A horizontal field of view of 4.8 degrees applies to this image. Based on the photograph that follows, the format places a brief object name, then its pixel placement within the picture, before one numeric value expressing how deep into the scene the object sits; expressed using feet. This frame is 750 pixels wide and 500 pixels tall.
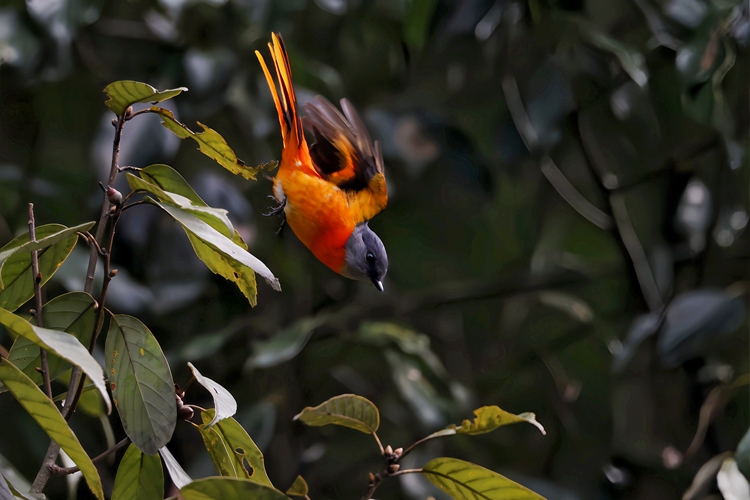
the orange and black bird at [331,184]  16.69
